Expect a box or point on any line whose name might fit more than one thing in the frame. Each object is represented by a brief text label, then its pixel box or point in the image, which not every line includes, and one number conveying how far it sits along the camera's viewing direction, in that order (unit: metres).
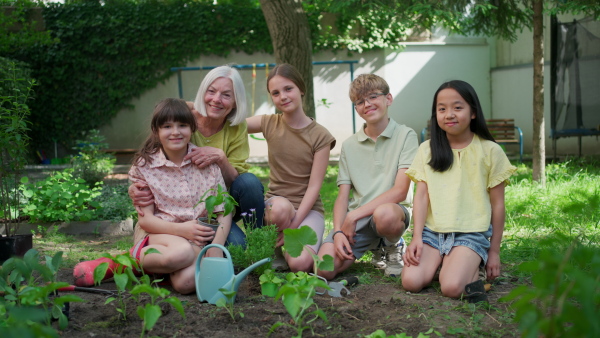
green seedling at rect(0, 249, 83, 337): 1.60
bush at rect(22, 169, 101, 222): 4.29
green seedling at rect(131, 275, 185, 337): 1.56
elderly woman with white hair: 2.83
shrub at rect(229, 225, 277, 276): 2.55
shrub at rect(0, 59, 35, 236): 2.98
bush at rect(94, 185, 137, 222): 4.46
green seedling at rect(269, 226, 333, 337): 1.71
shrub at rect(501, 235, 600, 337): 0.89
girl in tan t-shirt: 2.95
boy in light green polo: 2.74
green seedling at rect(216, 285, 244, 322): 2.02
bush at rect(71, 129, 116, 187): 5.78
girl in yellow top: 2.54
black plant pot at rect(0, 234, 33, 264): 2.96
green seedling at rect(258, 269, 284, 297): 2.08
